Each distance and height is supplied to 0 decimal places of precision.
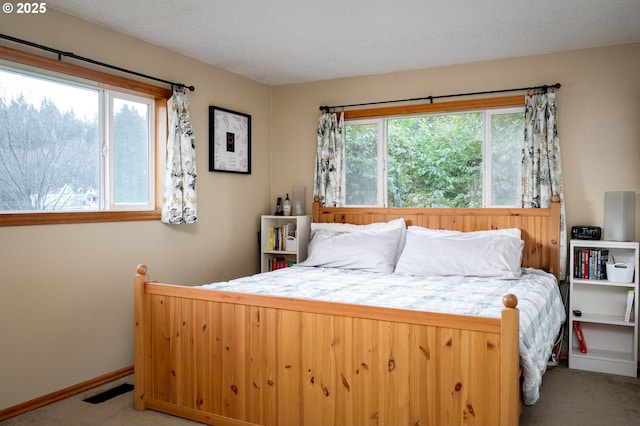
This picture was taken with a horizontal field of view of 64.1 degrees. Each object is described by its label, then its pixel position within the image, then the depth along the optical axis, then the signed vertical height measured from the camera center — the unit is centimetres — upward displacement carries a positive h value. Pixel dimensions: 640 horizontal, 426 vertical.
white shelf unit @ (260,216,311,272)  466 -36
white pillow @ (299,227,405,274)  404 -39
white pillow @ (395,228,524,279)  366 -40
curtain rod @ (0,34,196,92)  279 +88
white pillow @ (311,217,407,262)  431 -22
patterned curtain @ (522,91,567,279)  392 +35
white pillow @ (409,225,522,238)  397 -24
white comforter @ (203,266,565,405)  248 -55
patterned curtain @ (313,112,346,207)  477 +41
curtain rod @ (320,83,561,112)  396 +90
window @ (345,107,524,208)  421 +38
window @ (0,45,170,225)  293 +37
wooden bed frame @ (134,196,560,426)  210 -75
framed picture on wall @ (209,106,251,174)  430 +54
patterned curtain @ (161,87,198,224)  374 +26
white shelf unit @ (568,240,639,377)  358 -84
